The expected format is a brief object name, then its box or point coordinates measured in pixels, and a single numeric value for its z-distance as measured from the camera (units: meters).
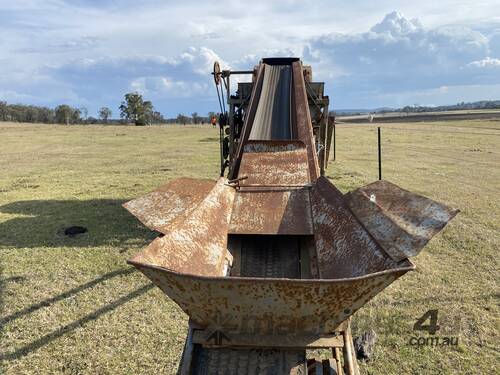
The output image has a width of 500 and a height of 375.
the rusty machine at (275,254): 2.18
